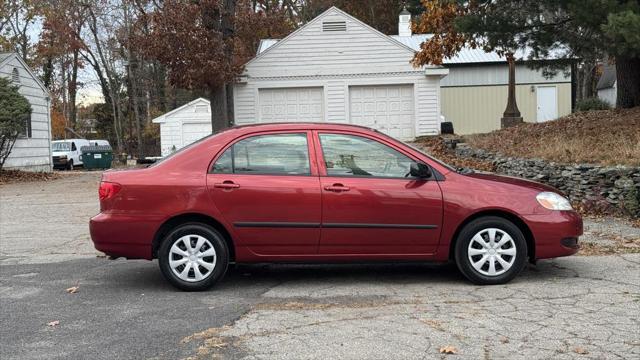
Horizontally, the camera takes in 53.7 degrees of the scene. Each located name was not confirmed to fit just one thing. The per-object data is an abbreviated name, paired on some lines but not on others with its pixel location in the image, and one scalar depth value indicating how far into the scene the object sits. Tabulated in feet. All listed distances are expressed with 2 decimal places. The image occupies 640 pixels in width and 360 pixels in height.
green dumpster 110.22
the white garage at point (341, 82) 72.64
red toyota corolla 19.92
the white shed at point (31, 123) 80.48
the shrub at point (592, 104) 88.33
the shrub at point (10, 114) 71.00
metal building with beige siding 102.83
